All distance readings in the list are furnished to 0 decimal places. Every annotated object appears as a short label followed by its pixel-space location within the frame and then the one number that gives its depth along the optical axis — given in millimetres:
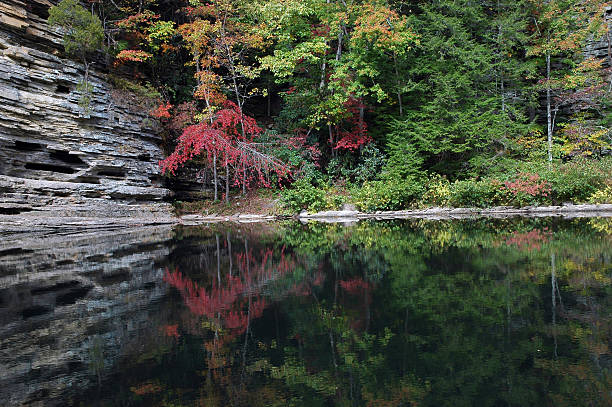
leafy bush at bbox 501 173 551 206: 13547
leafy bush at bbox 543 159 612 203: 13250
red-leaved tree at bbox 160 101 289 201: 15219
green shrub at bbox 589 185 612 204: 13008
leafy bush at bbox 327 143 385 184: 17000
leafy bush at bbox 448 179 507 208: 14172
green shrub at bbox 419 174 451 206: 14977
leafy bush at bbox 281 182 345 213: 15602
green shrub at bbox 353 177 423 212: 15297
